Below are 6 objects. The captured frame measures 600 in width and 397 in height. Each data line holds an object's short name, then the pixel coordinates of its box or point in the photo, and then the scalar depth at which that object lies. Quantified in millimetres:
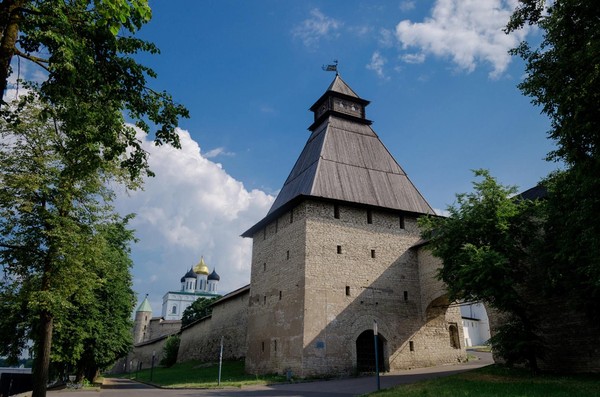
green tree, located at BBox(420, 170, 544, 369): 14125
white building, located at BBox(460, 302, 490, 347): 51406
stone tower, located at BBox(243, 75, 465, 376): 20234
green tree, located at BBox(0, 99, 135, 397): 12195
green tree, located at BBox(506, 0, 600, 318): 9125
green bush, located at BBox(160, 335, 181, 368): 43312
